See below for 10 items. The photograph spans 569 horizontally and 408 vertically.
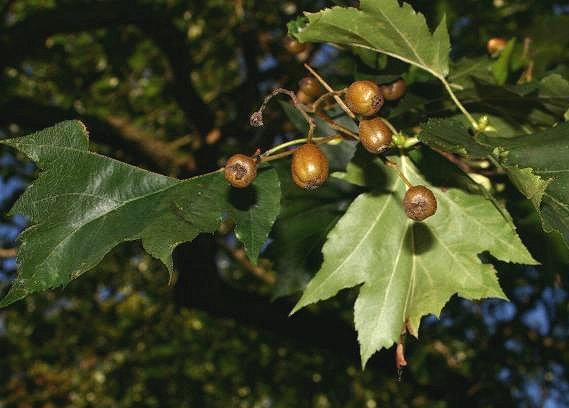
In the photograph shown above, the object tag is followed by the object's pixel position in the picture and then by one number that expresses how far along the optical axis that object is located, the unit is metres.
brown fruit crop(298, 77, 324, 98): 0.55
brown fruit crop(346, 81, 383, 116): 0.49
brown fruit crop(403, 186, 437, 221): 0.49
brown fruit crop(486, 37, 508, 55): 0.57
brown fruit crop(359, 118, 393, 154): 0.49
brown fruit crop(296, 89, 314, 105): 0.55
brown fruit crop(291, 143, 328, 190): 0.49
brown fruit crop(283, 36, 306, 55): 0.56
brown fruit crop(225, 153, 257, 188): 0.49
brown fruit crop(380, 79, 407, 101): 0.54
